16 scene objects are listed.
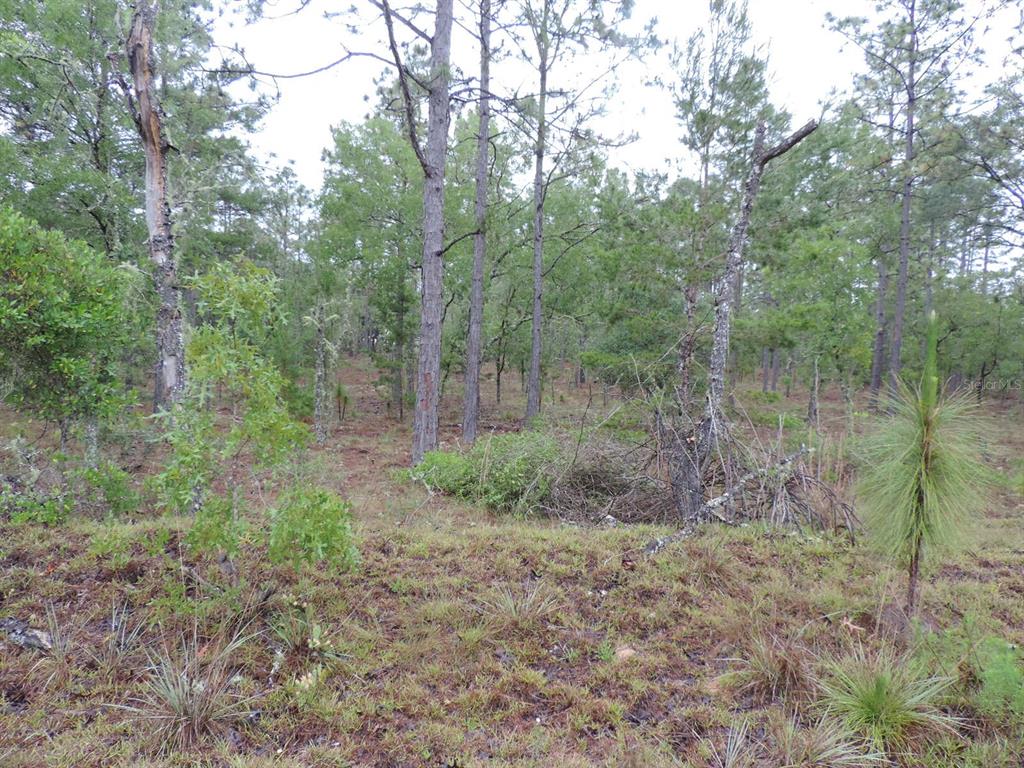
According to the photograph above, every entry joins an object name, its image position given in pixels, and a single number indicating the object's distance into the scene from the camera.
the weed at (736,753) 2.11
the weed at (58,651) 2.55
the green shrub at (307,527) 2.72
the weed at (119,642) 2.64
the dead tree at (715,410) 4.91
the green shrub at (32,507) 3.92
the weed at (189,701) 2.23
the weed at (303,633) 2.77
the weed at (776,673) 2.54
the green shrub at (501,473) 6.47
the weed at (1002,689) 2.17
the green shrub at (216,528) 2.66
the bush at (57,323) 4.04
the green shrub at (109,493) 4.87
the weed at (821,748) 2.06
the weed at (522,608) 3.09
